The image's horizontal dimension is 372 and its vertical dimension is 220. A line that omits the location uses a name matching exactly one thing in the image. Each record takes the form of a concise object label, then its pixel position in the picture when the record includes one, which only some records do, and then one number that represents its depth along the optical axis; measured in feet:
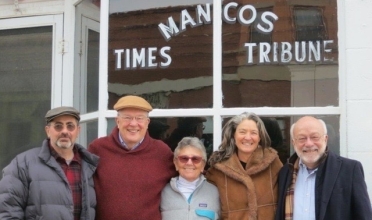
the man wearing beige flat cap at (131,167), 10.25
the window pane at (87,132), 13.23
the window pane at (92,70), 13.48
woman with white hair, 10.34
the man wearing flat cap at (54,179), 9.47
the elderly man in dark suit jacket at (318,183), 9.30
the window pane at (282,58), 11.75
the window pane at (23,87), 14.43
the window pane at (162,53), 12.31
